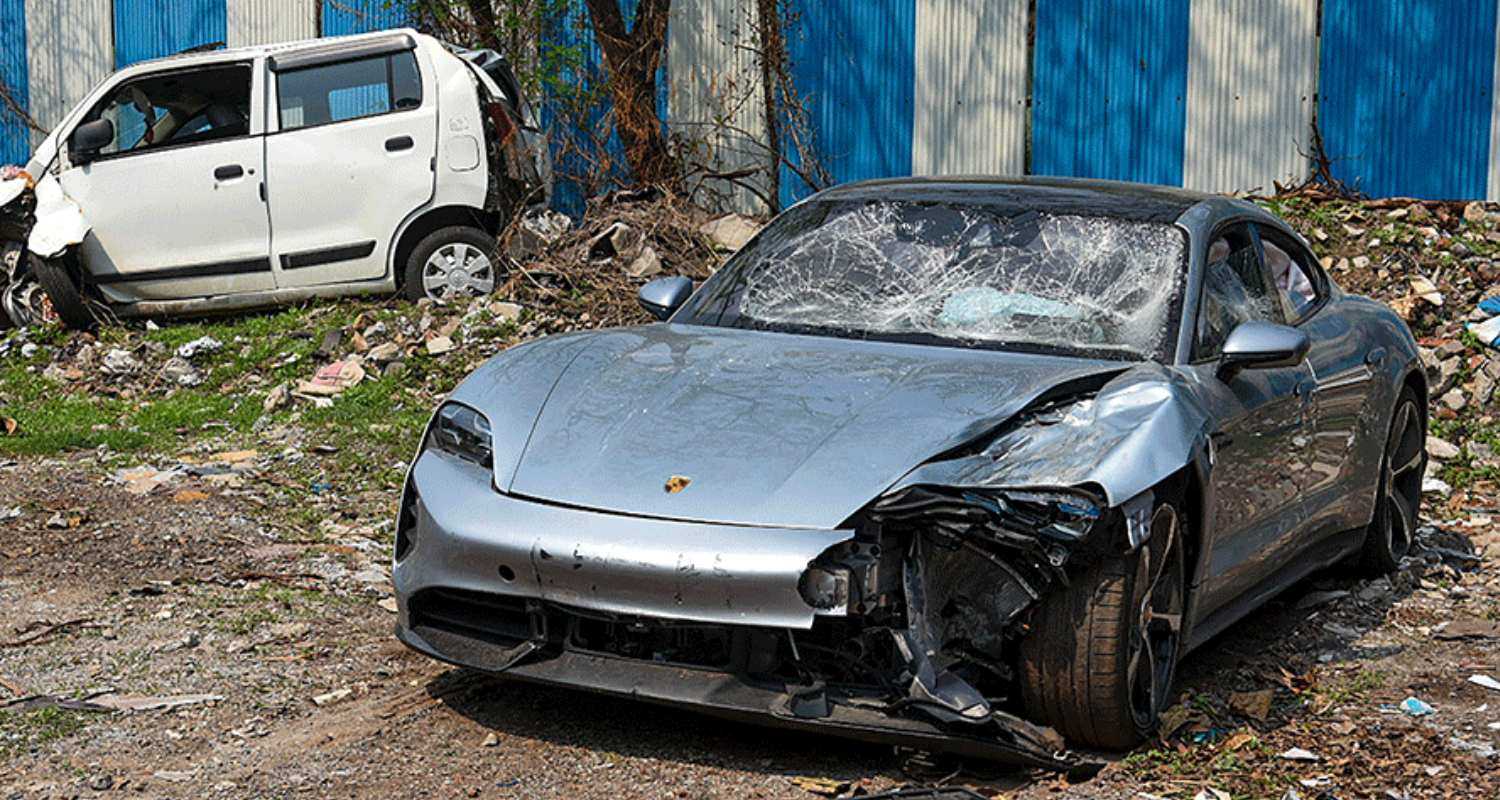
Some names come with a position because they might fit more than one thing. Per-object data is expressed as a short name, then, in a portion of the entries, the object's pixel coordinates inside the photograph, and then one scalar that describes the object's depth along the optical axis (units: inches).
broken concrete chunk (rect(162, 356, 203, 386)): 463.5
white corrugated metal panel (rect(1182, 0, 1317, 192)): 596.1
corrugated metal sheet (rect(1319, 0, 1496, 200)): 574.9
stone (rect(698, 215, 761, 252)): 518.9
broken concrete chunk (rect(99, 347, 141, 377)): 474.9
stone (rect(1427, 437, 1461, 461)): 375.2
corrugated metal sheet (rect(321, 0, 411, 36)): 666.8
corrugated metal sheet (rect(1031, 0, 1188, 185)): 605.0
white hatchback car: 497.0
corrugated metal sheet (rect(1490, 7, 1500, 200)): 574.2
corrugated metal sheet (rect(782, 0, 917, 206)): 626.5
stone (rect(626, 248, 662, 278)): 494.0
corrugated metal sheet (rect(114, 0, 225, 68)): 703.7
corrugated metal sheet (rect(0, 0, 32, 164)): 723.4
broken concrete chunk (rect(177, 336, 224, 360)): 475.8
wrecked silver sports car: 176.4
